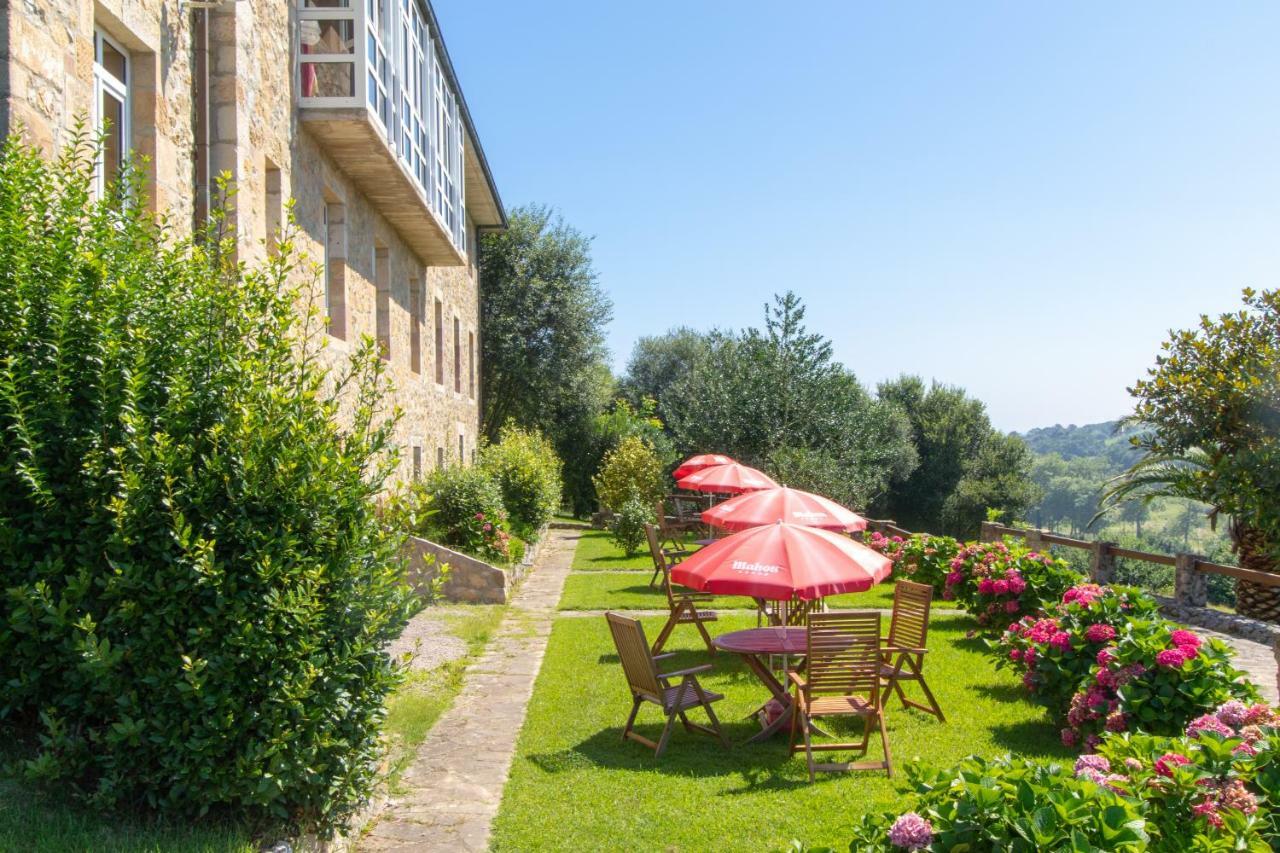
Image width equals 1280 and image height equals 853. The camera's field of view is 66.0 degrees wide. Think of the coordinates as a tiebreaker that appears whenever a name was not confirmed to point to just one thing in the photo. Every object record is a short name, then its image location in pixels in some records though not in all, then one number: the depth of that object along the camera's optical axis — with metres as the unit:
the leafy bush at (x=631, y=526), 19.77
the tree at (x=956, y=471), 42.19
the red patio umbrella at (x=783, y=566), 6.61
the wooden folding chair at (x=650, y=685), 6.71
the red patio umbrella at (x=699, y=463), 19.28
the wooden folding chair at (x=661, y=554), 12.63
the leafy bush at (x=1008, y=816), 3.08
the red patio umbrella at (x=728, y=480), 15.89
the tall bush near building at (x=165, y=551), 4.30
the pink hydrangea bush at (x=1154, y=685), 5.87
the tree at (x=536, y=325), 29.53
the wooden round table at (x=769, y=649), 7.09
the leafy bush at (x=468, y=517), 15.48
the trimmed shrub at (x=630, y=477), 24.41
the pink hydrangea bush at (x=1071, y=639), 6.83
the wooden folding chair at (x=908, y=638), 7.33
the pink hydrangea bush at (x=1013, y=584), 9.59
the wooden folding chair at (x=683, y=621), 9.06
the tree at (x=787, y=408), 23.38
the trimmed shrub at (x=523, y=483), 20.64
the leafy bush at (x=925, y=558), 12.89
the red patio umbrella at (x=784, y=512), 9.69
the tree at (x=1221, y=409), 11.58
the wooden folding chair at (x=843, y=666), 6.42
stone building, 6.35
